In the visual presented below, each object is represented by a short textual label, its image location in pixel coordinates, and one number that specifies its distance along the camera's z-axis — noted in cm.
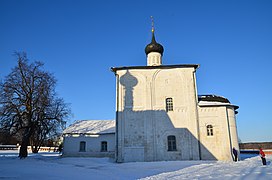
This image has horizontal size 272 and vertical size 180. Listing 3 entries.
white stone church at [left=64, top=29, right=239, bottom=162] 1700
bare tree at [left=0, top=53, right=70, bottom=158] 1755
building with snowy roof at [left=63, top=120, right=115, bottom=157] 2084
